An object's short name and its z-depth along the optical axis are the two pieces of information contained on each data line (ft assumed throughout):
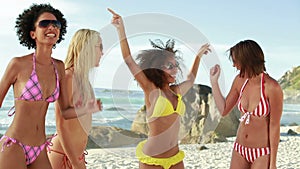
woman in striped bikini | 11.55
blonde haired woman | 11.25
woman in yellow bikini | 11.06
